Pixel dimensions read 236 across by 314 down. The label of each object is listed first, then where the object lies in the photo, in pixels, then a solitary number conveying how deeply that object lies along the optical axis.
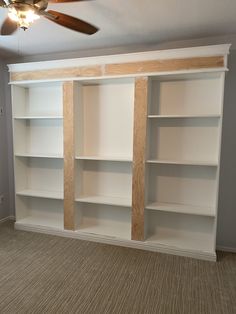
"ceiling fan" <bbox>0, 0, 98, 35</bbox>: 1.52
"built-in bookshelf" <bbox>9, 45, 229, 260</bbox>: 2.76
